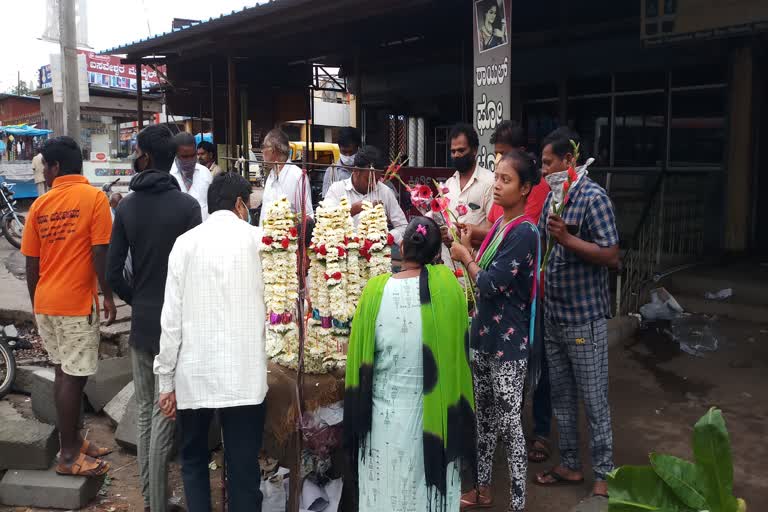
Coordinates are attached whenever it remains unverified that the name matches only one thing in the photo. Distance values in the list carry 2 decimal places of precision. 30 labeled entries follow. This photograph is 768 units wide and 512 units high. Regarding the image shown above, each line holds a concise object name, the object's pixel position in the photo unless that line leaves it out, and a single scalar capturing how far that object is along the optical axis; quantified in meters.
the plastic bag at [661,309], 6.84
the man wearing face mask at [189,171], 5.74
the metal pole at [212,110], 11.64
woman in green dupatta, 2.80
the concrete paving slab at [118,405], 4.95
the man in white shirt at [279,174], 4.94
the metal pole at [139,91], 11.34
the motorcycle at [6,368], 5.42
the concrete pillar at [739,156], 8.36
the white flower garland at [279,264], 3.36
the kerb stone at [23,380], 5.67
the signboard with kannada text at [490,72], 4.78
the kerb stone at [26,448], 4.10
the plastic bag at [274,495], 3.62
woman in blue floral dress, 3.25
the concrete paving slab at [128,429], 4.59
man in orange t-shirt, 3.97
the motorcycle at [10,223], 12.93
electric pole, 9.11
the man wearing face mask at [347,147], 6.17
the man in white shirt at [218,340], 2.99
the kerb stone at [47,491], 3.97
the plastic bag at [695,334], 6.11
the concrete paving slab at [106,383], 5.25
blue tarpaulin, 23.50
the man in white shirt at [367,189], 4.90
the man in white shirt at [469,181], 4.17
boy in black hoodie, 3.49
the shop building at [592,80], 7.75
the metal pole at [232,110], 9.66
